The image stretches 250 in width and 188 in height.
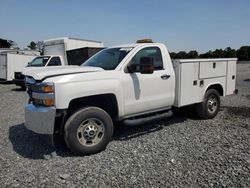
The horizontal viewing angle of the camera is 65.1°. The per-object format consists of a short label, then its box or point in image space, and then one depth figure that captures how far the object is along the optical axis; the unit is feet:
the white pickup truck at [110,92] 10.56
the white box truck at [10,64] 43.54
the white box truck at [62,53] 32.44
